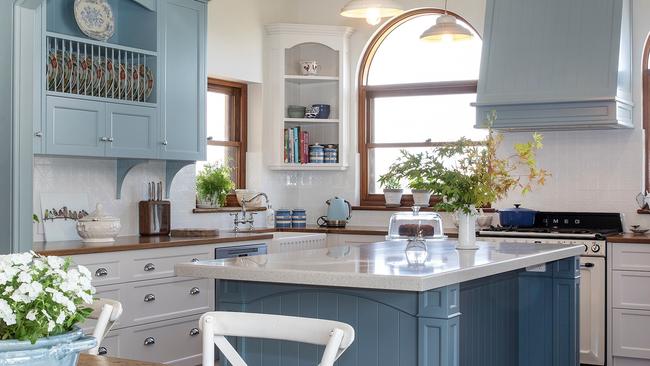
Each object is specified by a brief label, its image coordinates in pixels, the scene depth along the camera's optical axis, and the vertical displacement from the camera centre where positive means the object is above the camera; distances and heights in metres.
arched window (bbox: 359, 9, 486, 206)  8.00 +0.75
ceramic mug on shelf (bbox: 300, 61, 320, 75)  8.20 +0.98
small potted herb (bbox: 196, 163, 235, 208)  7.47 -0.08
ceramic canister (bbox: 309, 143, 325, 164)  8.20 +0.21
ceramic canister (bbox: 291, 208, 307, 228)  8.09 -0.35
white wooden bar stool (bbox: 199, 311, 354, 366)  2.47 -0.41
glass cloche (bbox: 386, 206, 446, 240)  4.95 -0.25
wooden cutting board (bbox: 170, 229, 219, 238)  6.54 -0.39
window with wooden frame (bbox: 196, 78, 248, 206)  7.82 +0.44
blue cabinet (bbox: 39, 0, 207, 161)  5.62 +0.61
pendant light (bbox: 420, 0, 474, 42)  6.51 +1.03
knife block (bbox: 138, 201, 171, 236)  6.59 -0.29
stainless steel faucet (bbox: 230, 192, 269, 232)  7.33 -0.32
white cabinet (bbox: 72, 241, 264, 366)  5.48 -0.79
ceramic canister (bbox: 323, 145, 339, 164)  8.23 +0.20
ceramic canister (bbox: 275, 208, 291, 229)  8.02 -0.35
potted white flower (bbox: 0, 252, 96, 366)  1.70 -0.24
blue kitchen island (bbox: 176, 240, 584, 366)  3.55 -0.48
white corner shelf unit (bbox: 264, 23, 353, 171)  8.11 +0.82
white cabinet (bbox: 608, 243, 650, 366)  6.46 -0.85
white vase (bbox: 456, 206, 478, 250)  4.91 -0.28
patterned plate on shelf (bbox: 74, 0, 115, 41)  5.92 +1.02
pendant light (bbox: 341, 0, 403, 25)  5.96 +1.09
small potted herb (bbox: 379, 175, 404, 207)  8.06 -0.14
